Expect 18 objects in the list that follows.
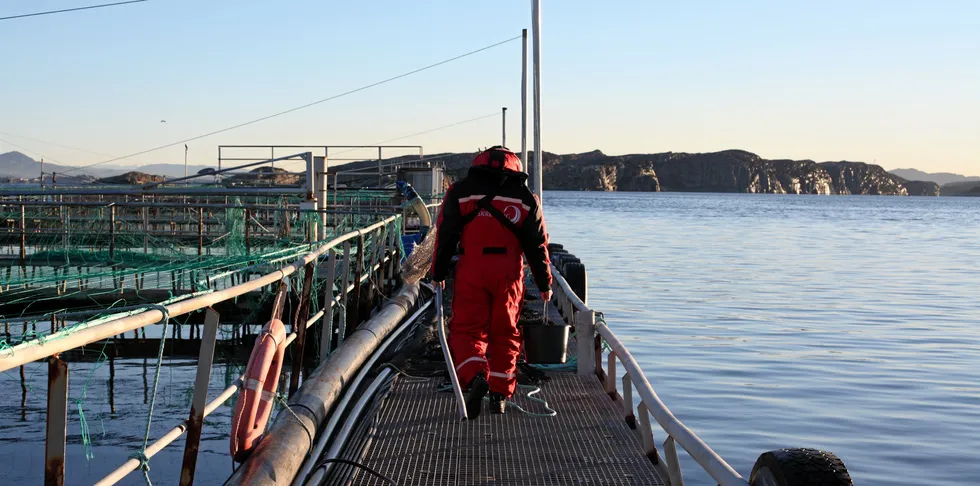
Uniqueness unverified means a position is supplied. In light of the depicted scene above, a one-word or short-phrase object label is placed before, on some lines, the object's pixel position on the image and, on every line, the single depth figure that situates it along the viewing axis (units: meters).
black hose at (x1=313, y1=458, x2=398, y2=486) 5.59
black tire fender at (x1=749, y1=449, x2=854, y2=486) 3.83
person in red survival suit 7.26
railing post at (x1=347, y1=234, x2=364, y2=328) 10.62
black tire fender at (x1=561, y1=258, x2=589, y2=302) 14.69
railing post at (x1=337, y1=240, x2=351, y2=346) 9.60
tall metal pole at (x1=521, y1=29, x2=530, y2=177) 25.73
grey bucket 8.96
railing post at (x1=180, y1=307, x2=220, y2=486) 4.83
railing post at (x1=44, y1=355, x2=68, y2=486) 3.32
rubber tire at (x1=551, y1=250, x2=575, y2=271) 16.66
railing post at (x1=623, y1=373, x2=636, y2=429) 6.61
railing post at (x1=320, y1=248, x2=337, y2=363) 8.79
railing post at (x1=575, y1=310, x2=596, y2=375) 8.62
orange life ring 5.62
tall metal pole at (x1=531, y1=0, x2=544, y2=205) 21.25
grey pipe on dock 5.51
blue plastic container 18.56
